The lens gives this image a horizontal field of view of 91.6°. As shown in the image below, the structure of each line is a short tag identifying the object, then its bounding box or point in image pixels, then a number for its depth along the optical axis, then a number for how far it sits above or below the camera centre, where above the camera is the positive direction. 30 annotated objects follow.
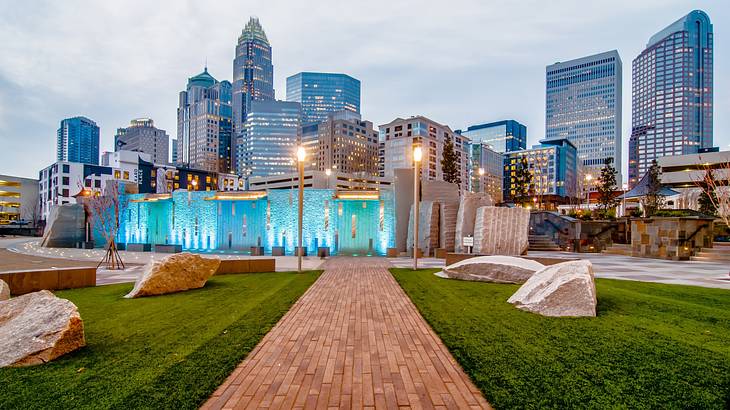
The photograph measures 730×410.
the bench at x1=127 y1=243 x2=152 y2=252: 28.30 -2.97
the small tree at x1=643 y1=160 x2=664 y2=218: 41.73 +2.24
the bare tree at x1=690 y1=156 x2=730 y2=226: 14.98 +0.63
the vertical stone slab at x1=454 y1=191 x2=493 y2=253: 20.66 -0.09
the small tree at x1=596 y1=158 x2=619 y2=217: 44.16 +2.96
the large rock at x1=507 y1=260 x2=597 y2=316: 7.32 -1.77
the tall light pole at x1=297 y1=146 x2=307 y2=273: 15.10 +1.29
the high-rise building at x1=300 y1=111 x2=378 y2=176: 159.00 +30.10
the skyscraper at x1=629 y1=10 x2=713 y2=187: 196.75 +37.44
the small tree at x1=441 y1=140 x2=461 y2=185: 54.78 +7.34
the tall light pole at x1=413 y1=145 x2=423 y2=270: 15.25 +1.62
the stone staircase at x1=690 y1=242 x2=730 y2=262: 19.70 -2.39
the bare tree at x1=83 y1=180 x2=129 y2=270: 18.11 +0.11
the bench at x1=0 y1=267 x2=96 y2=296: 10.14 -2.13
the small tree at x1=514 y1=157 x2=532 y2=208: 54.12 +5.16
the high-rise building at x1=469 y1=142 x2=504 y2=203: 160.25 +20.91
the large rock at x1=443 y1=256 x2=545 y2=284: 11.35 -1.90
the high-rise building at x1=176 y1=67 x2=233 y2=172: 184.00 +25.16
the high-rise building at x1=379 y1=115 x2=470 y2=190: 128.88 +25.82
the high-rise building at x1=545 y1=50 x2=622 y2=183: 192.12 +47.69
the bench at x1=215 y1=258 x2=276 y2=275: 14.52 -2.35
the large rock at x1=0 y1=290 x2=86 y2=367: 4.80 -1.78
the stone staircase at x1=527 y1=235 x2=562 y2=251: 26.80 -2.48
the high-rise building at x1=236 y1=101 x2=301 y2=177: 181.62 +37.80
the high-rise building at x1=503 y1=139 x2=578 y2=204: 150.38 +20.35
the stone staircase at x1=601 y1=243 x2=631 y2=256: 24.45 -2.64
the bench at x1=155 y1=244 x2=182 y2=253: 26.09 -2.87
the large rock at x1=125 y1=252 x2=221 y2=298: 9.87 -1.91
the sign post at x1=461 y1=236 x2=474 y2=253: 17.02 -1.44
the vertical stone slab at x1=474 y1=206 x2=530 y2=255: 18.95 -1.10
